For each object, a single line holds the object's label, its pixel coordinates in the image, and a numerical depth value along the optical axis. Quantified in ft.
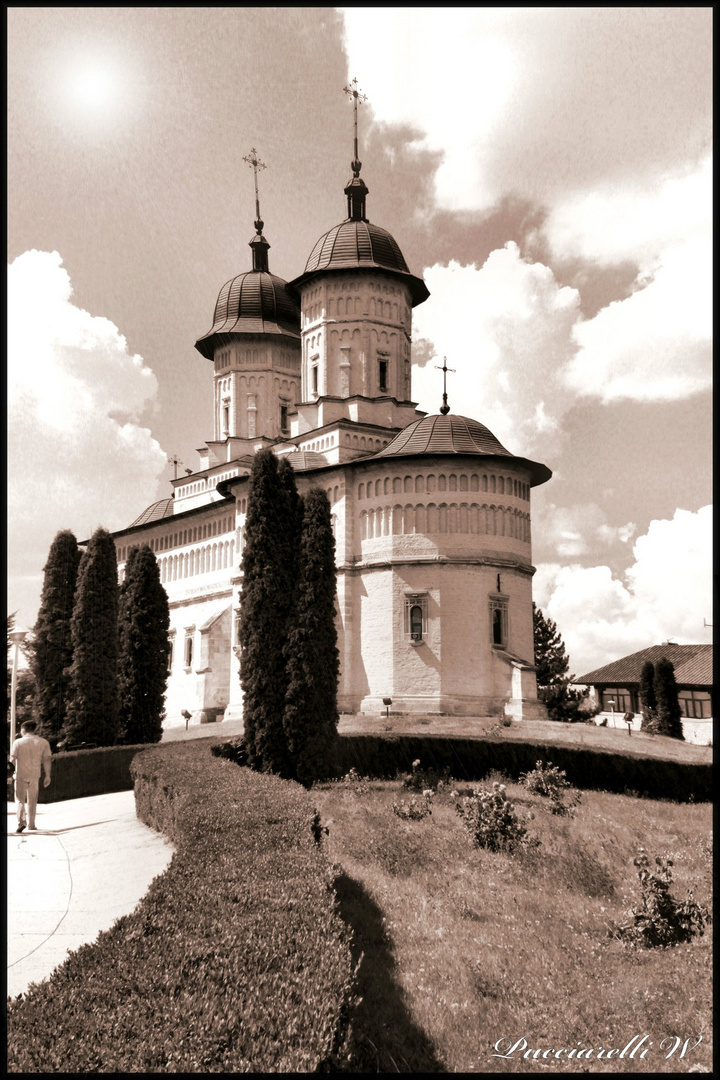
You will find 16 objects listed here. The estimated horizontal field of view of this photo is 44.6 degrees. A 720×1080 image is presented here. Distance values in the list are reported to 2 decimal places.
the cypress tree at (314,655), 57.06
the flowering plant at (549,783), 51.93
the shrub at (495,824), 36.68
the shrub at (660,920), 24.90
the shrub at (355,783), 51.90
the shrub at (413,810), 42.55
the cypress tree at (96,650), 69.15
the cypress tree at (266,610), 57.47
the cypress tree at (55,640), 72.79
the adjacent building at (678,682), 129.72
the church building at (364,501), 99.71
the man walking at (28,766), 39.22
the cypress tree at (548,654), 162.63
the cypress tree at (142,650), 75.72
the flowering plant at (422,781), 54.21
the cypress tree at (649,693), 116.44
